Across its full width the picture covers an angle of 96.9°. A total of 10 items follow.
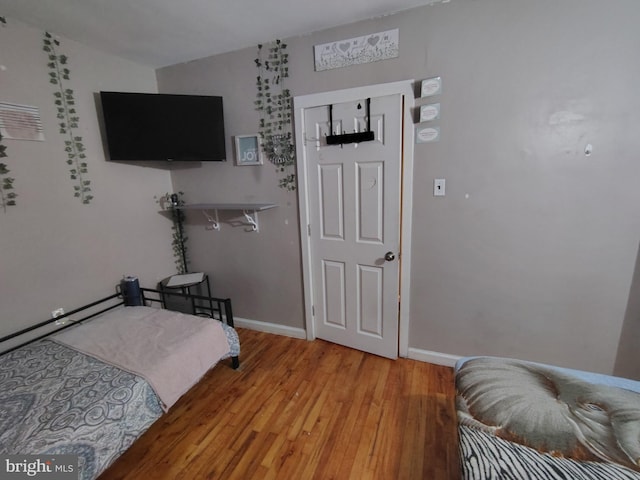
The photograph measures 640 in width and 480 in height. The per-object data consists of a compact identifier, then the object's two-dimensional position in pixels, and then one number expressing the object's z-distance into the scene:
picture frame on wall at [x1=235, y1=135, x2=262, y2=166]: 2.46
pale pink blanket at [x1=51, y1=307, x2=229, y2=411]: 1.62
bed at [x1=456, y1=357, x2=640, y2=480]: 0.89
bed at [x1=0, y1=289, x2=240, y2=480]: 1.24
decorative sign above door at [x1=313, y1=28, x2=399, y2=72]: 1.94
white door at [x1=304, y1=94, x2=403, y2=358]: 2.08
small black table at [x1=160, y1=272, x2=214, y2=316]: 2.68
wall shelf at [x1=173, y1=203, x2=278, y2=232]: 2.46
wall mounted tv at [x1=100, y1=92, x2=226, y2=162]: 2.26
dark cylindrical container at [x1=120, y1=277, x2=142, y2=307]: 2.48
